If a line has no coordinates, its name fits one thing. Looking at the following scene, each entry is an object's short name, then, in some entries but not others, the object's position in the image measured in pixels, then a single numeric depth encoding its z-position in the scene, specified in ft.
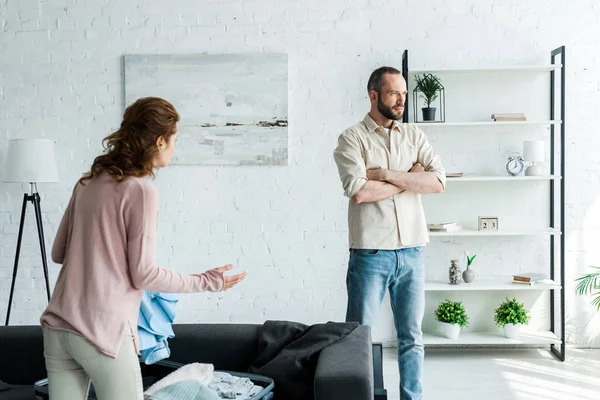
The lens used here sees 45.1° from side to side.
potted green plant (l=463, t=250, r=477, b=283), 16.10
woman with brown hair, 6.36
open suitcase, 8.59
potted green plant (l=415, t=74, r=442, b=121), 15.76
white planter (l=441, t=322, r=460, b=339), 15.81
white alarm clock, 15.93
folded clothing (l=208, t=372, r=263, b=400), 8.51
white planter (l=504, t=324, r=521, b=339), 15.81
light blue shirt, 8.14
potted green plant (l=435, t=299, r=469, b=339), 15.84
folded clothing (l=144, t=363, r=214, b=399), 8.44
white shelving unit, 15.56
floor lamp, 15.72
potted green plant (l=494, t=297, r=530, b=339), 15.83
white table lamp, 15.66
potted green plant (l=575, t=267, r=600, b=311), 15.69
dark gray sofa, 9.93
